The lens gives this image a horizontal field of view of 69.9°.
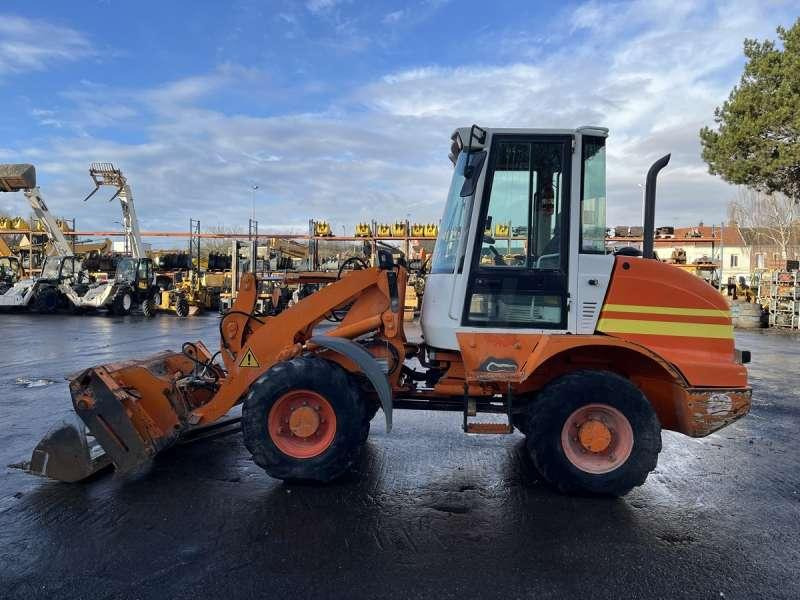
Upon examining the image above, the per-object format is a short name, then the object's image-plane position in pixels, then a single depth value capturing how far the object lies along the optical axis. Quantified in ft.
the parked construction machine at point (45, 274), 74.74
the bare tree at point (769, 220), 107.22
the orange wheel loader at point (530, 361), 14.11
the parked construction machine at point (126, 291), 74.02
